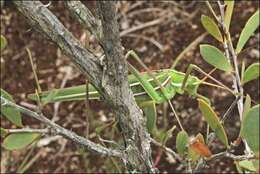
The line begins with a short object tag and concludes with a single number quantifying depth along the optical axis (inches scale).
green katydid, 29.5
